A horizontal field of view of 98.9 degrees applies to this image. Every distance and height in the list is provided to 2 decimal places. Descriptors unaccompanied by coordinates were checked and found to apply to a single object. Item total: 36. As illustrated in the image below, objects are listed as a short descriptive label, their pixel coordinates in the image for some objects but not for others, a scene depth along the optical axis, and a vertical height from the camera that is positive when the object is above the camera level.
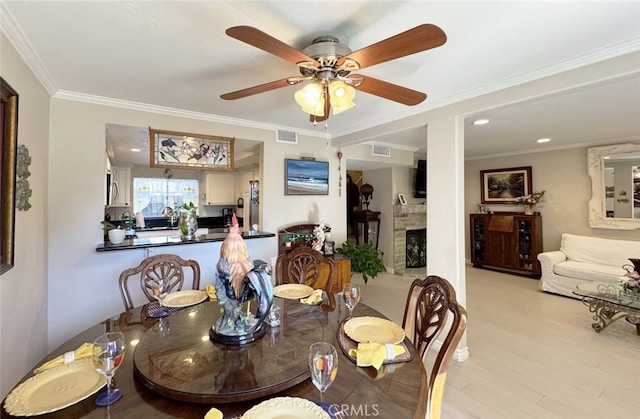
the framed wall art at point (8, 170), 1.50 +0.26
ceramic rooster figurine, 1.20 -0.34
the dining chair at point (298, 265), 2.37 -0.44
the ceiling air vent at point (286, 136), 3.61 +1.04
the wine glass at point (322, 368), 0.89 -0.50
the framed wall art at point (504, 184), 5.41 +0.60
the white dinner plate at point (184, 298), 1.77 -0.57
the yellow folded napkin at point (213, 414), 0.80 -0.59
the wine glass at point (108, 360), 0.91 -0.50
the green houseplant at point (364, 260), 3.87 -0.66
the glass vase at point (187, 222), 3.10 -0.08
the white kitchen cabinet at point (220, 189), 6.09 +0.59
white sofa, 3.85 -0.75
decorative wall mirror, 4.29 +0.42
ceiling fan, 1.19 +0.80
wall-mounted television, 5.71 +0.69
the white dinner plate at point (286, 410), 0.83 -0.61
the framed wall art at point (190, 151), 2.93 +0.73
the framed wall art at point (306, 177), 3.68 +0.52
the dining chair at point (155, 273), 1.87 -0.43
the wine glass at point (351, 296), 1.57 -0.48
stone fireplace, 5.52 -0.41
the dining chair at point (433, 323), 1.12 -0.54
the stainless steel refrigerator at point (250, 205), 4.93 +0.18
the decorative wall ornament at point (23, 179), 1.69 +0.24
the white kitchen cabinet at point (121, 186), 5.22 +0.58
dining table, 0.88 -0.60
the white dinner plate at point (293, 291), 1.93 -0.57
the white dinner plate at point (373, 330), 1.30 -0.59
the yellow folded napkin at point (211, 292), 1.88 -0.55
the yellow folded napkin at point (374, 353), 1.10 -0.58
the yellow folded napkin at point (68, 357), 1.06 -0.58
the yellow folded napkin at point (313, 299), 1.81 -0.57
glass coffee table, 2.89 -1.01
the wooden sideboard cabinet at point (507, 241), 5.12 -0.56
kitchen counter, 2.56 -0.27
